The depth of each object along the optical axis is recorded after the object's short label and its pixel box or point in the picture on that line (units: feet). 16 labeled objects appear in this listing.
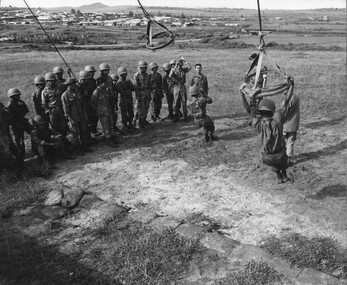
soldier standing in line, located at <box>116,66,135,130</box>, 32.89
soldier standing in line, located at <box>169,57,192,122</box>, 35.60
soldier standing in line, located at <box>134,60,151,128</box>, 34.06
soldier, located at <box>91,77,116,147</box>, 29.27
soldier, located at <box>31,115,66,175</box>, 26.43
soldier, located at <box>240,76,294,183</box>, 20.04
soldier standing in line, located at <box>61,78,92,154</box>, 27.37
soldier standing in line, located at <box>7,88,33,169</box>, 27.07
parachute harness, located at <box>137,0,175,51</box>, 24.49
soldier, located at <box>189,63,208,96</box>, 34.14
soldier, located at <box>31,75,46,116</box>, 28.18
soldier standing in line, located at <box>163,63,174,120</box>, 36.22
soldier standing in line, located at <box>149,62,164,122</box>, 35.05
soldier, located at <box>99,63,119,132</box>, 30.41
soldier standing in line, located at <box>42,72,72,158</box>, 27.50
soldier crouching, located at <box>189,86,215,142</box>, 29.91
